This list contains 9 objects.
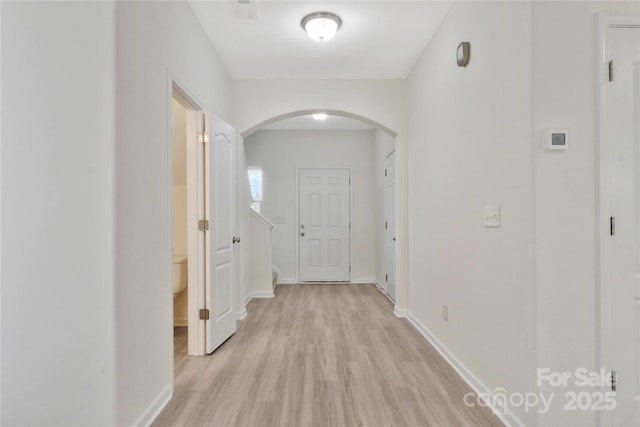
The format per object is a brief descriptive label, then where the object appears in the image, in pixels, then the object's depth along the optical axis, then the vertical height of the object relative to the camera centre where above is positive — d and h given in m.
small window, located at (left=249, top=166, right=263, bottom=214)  5.90 +0.46
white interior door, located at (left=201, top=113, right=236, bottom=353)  2.76 -0.17
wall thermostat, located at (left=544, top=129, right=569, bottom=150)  1.58 +0.35
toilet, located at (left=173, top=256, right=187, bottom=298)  3.20 -0.63
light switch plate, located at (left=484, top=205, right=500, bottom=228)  1.88 -0.03
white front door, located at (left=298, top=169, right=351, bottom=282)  5.86 -0.25
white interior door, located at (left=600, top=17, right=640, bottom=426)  1.54 -0.04
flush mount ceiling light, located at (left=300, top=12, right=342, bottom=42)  2.55 +1.52
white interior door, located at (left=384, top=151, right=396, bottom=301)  4.52 -0.17
